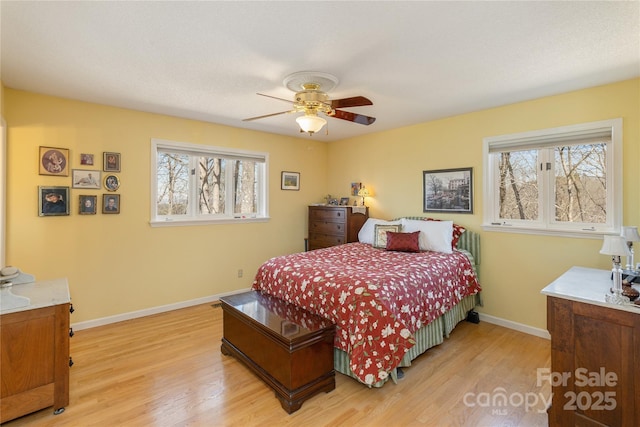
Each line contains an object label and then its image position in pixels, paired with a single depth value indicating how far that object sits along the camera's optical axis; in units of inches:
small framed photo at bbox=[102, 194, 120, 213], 131.0
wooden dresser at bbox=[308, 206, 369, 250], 175.5
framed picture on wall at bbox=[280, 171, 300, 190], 190.5
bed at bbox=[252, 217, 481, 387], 81.5
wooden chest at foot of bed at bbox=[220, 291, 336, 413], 78.6
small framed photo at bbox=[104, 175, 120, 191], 131.6
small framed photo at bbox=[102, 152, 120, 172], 130.8
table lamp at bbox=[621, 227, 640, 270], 84.6
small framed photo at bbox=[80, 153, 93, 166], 125.3
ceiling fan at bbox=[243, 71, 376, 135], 97.0
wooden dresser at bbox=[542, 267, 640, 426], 62.7
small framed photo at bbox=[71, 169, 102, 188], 124.0
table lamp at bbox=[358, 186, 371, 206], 183.8
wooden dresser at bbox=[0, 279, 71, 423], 70.2
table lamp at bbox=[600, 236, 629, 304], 65.6
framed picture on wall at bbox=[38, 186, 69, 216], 116.7
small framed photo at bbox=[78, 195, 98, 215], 125.4
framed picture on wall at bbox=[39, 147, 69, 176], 116.9
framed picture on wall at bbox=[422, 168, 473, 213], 143.6
